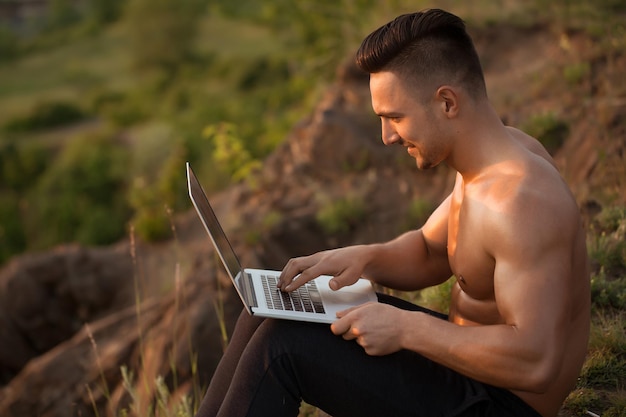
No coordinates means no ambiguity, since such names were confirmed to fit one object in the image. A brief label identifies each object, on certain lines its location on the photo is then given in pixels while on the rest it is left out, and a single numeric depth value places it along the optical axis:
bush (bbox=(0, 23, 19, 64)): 29.27
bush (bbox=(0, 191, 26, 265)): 16.25
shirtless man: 2.15
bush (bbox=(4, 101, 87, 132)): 21.92
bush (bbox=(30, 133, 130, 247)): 15.41
